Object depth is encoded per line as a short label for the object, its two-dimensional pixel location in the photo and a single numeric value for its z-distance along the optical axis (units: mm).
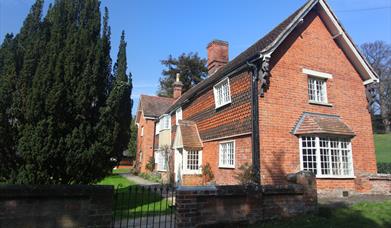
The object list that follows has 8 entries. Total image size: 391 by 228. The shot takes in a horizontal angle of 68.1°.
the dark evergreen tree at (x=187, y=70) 52344
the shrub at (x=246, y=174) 12227
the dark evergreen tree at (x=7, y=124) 6812
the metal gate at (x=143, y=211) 8280
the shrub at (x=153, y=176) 25302
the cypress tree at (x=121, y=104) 8109
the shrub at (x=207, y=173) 17016
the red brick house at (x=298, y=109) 12961
